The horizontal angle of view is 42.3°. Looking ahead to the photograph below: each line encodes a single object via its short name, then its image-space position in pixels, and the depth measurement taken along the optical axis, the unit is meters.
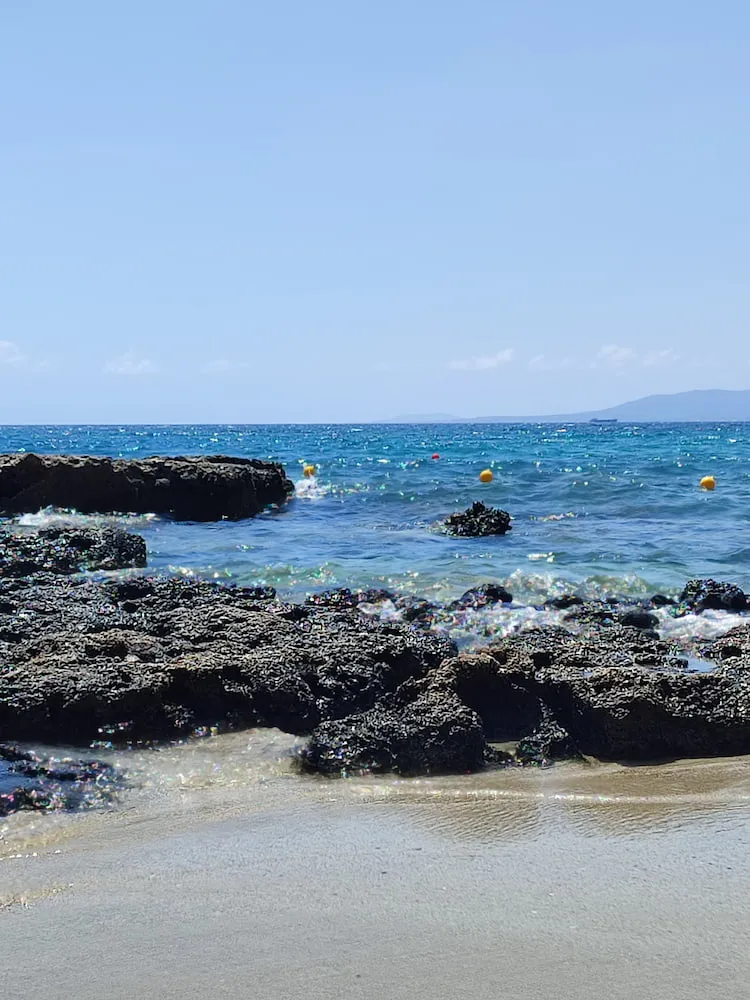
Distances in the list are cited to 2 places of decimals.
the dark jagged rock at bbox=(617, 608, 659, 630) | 9.31
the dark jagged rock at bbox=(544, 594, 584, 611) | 10.15
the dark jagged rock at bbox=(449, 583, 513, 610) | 10.00
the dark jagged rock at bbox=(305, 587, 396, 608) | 10.03
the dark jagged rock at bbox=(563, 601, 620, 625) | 9.46
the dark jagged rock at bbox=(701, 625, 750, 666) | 7.58
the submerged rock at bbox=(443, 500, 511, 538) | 16.02
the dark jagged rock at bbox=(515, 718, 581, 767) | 5.38
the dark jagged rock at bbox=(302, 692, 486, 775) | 5.18
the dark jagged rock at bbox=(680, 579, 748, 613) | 9.90
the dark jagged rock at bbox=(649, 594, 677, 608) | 10.37
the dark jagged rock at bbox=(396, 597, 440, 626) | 9.48
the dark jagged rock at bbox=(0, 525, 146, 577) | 11.25
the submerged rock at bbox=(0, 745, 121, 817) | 4.61
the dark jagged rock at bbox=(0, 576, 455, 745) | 5.73
